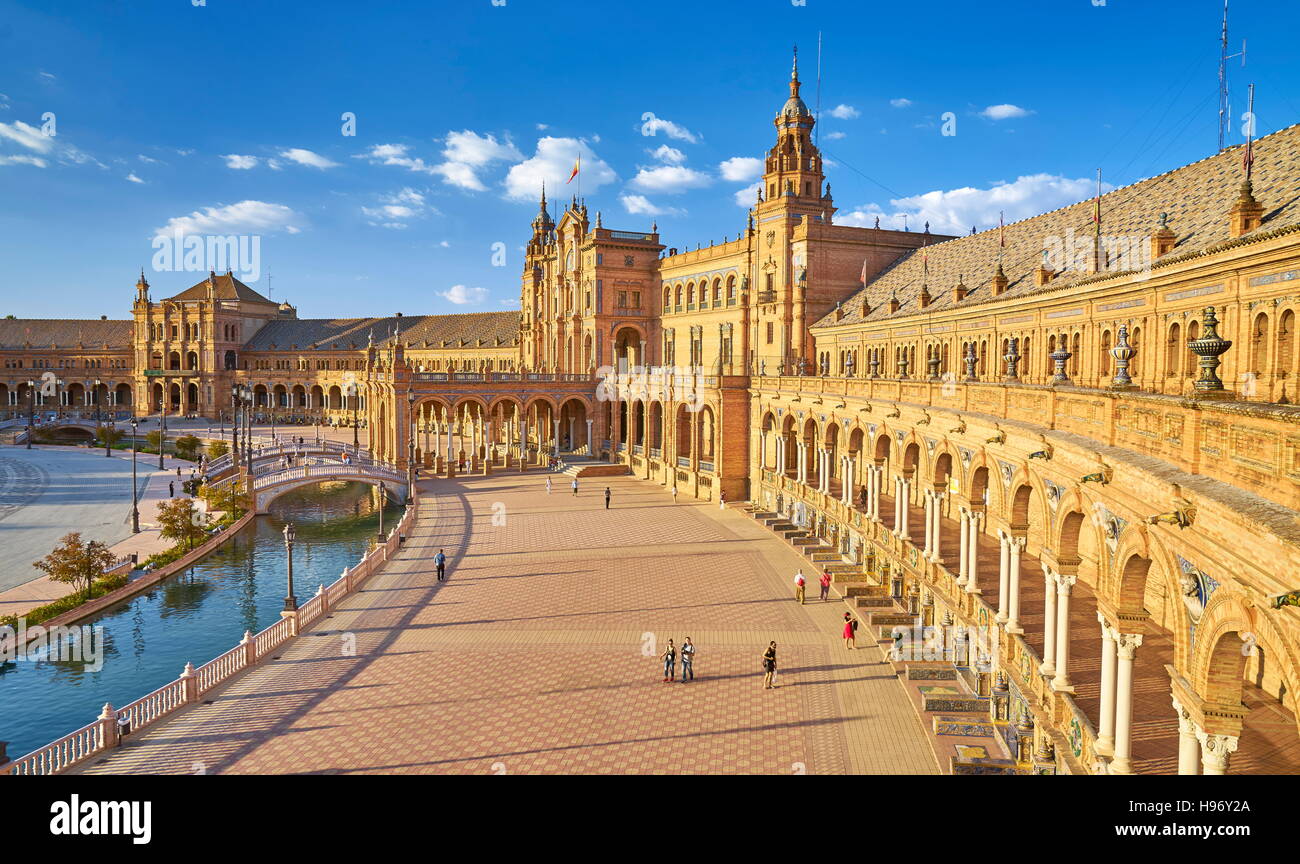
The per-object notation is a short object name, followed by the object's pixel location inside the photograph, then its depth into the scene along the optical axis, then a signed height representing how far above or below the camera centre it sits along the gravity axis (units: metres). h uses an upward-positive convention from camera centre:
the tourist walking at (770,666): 20.42 -6.75
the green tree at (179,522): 39.59 -6.28
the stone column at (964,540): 20.28 -3.74
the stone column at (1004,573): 17.78 -3.90
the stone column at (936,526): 23.23 -3.80
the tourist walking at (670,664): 20.97 -6.89
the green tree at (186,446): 75.62 -5.01
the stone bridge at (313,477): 53.25 -5.65
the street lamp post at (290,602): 27.89 -7.12
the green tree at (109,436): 83.81 -4.57
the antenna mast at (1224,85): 20.42 +8.27
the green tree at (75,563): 30.45 -6.37
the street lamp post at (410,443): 54.32 -3.81
